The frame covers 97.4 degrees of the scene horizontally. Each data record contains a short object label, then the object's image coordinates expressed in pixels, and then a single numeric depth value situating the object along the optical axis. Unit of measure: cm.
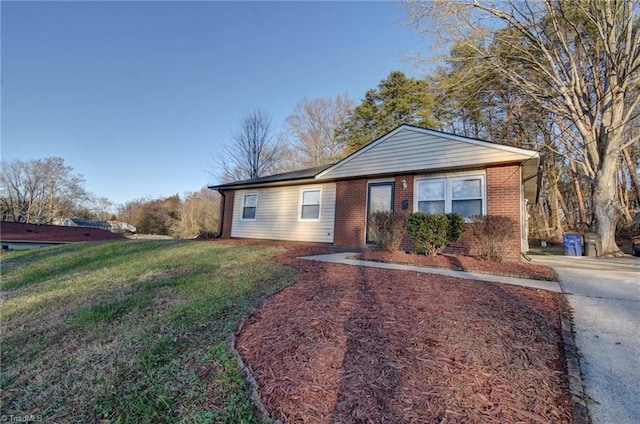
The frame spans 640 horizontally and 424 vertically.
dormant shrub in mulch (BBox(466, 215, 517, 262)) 569
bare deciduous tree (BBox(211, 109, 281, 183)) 2166
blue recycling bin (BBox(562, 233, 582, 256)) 1054
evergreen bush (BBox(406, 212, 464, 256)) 620
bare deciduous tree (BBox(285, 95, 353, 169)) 2453
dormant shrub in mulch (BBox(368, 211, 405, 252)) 685
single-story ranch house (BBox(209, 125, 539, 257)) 718
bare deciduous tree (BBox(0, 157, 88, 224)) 3491
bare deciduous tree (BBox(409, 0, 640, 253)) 957
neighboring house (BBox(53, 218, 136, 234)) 3672
